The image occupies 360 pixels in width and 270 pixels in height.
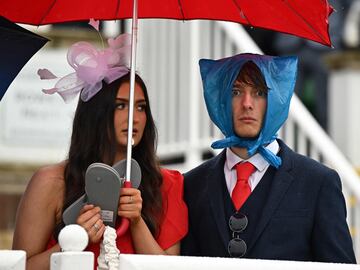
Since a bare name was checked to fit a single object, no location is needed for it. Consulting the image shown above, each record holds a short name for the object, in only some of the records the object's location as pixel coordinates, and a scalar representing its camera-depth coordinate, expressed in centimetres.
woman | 1301
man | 1298
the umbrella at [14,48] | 1314
